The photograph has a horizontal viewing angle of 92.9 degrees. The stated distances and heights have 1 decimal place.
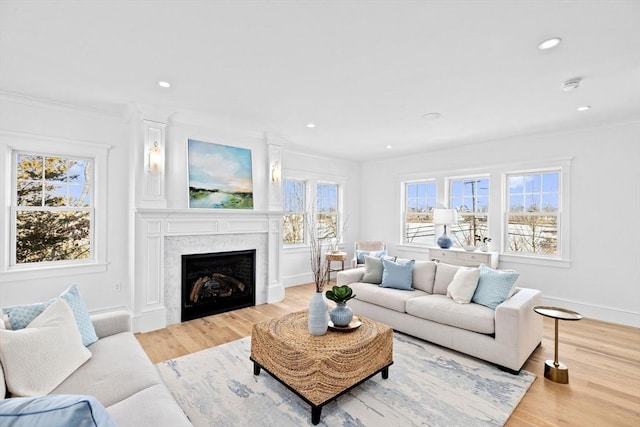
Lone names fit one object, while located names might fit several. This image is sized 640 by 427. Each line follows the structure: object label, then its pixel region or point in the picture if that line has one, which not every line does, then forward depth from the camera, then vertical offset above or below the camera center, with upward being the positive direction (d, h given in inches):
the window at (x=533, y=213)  179.9 -0.8
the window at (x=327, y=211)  250.1 +0.3
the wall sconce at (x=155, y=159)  143.7 +24.7
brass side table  100.5 -52.2
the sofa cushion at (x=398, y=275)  150.3 -31.9
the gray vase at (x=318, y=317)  96.7 -33.7
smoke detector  108.0 +46.1
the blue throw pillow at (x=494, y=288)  119.4 -30.6
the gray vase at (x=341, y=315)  101.4 -35.0
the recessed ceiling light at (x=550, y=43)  83.4 +47.3
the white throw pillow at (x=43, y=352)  61.1 -30.8
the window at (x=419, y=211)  237.0 +0.4
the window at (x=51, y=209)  134.9 +1.0
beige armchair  246.7 -28.1
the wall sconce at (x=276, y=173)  187.6 +24.1
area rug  82.7 -56.2
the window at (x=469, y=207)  208.4 +3.2
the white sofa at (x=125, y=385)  56.4 -37.9
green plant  101.6 -27.9
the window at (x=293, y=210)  229.6 +1.0
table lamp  206.4 -5.2
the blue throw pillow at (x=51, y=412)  29.5 -20.1
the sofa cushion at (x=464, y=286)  127.0 -31.5
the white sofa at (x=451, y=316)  106.2 -42.2
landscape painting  159.7 +19.4
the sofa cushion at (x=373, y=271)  159.6 -31.4
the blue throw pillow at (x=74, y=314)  73.2 -26.0
